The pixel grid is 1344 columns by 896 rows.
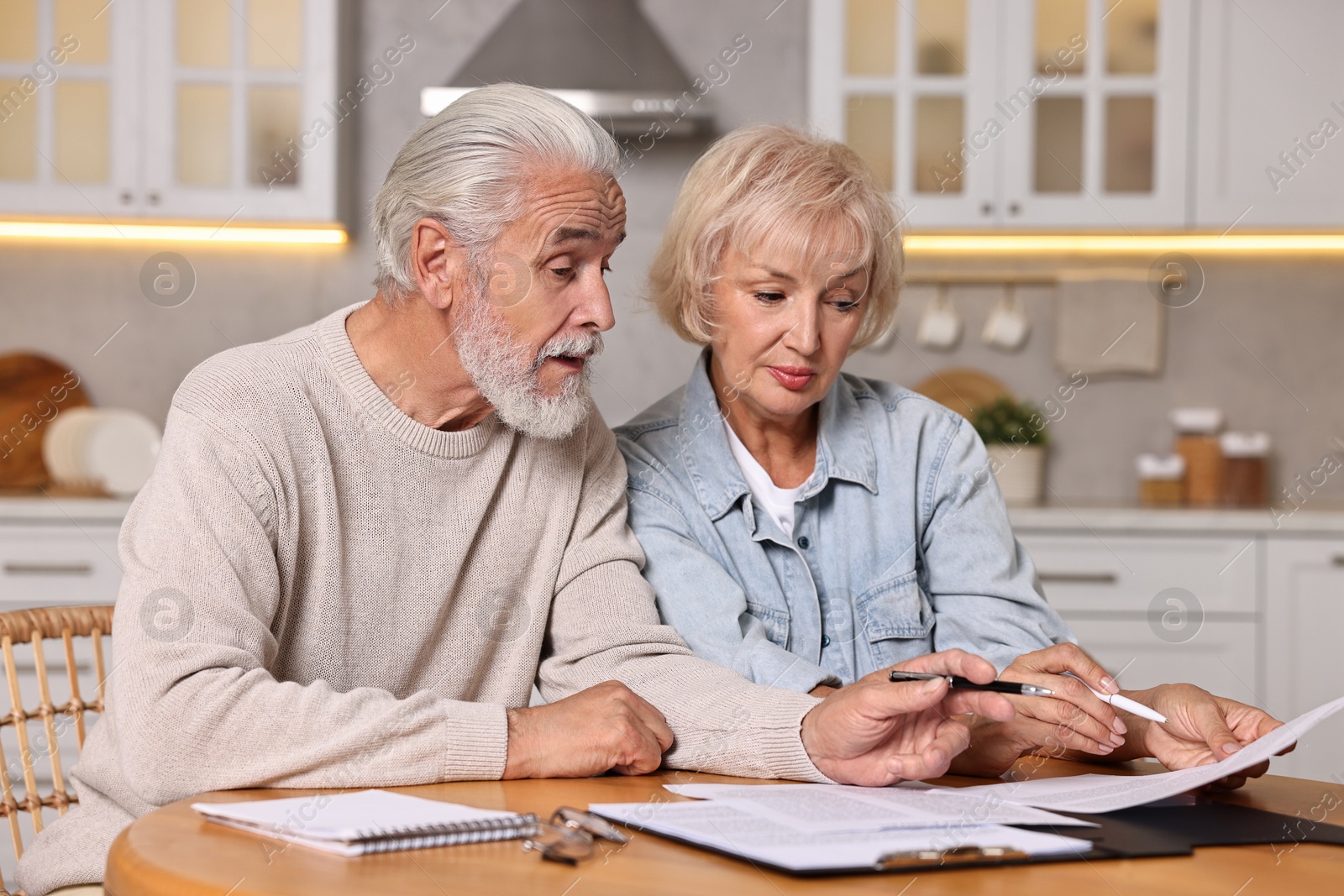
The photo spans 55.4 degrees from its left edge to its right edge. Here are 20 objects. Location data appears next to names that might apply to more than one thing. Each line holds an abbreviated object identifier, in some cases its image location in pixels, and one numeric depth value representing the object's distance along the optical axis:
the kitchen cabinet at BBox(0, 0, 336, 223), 3.36
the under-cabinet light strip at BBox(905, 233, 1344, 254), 3.56
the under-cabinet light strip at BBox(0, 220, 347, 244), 3.60
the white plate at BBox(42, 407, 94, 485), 3.35
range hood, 3.20
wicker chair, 1.39
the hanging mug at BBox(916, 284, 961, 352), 3.71
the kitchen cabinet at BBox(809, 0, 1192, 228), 3.37
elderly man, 1.09
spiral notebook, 0.86
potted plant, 3.40
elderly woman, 1.57
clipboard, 0.85
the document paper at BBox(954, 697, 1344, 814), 0.98
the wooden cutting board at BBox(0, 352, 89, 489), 3.39
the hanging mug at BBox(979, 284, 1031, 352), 3.71
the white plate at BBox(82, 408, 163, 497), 3.34
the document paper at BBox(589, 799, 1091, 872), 0.82
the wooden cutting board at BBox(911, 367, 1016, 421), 3.67
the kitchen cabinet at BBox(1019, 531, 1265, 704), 3.06
